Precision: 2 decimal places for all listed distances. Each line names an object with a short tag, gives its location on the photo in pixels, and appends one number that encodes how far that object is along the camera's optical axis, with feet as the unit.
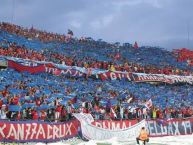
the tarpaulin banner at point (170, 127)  102.90
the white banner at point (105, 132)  86.12
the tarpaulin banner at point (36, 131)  73.87
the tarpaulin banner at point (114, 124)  91.60
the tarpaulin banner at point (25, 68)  127.95
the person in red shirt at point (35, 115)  83.10
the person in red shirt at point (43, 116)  84.00
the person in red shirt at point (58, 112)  88.57
